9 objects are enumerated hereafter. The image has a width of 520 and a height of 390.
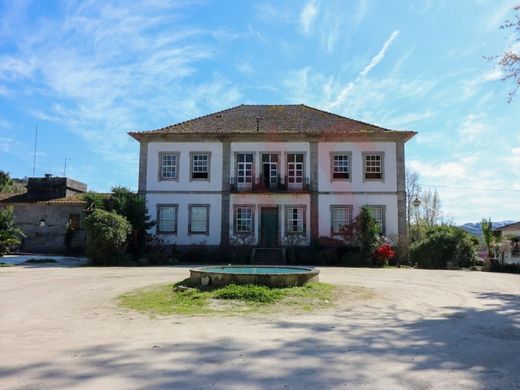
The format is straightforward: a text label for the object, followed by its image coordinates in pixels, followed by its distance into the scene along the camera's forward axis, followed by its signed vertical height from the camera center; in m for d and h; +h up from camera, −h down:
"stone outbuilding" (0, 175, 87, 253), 27.61 +1.59
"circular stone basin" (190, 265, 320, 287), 10.32 -0.58
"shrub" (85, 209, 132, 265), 20.59 +0.64
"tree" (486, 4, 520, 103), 10.61 +4.41
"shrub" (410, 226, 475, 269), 21.03 +0.15
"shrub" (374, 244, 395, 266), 22.67 -0.11
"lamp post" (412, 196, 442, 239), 25.04 +2.64
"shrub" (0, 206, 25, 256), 21.27 +0.86
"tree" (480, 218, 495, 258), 22.31 +0.95
